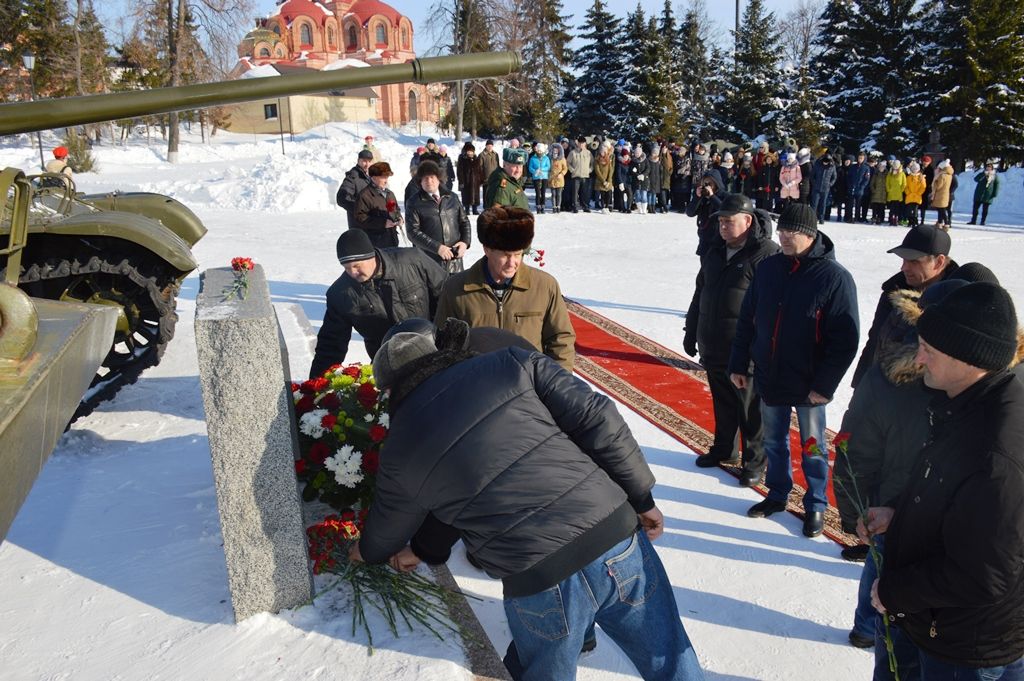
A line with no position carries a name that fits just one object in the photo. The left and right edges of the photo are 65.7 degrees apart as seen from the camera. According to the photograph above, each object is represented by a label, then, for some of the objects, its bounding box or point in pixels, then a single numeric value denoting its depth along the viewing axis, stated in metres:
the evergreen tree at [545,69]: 34.56
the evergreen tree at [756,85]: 32.41
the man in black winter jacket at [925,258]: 3.76
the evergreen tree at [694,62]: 41.91
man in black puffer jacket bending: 2.28
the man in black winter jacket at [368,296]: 4.50
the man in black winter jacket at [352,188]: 8.79
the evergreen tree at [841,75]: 31.33
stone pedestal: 2.96
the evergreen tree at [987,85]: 25.70
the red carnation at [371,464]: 3.83
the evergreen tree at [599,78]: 34.25
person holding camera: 7.15
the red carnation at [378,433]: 3.79
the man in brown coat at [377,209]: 8.27
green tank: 6.01
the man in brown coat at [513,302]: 3.92
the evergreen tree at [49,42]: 35.16
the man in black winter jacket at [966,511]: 2.04
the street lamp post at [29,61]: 23.40
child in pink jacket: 18.28
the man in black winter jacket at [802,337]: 4.09
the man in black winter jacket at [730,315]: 4.93
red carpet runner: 5.85
